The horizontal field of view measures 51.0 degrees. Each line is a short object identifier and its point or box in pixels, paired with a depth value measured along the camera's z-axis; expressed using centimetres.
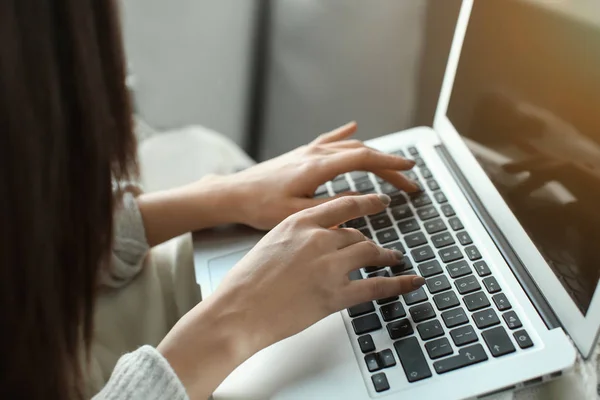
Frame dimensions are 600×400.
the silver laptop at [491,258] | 49
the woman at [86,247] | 45
